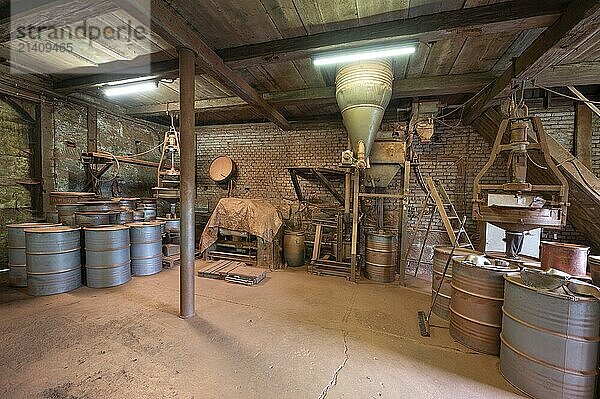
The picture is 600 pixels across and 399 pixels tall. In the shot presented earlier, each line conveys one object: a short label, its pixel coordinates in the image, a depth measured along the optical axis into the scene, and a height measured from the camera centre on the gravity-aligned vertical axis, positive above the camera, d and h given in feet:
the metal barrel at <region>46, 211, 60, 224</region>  15.60 -2.02
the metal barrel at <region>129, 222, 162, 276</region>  15.81 -3.75
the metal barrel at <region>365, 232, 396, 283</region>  15.99 -4.03
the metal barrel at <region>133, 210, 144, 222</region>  17.73 -2.15
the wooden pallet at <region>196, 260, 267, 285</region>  15.24 -5.07
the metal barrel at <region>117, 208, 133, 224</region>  16.21 -2.02
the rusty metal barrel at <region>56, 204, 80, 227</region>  14.53 -1.61
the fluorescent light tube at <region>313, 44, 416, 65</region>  10.33 +5.17
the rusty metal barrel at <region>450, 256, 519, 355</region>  8.71 -3.75
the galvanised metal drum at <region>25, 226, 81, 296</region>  12.51 -3.62
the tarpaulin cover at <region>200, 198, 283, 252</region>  17.98 -2.28
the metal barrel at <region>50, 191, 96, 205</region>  14.66 -0.86
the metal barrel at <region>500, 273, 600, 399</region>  6.57 -3.76
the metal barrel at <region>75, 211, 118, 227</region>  14.28 -1.89
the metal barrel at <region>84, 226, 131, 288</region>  13.70 -3.69
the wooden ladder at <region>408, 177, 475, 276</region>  14.28 -1.28
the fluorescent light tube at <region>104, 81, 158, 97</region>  15.56 +5.55
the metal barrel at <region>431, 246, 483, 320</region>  11.44 -3.87
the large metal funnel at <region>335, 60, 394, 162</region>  12.69 +4.36
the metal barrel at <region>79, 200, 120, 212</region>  14.51 -1.27
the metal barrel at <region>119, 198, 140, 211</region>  17.49 -1.32
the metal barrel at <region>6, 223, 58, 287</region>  13.29 -3.64
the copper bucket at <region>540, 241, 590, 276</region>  8.58 -2.10
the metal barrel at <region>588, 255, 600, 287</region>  7.67 -2.17
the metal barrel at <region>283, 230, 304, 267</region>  18.98 -4.20
